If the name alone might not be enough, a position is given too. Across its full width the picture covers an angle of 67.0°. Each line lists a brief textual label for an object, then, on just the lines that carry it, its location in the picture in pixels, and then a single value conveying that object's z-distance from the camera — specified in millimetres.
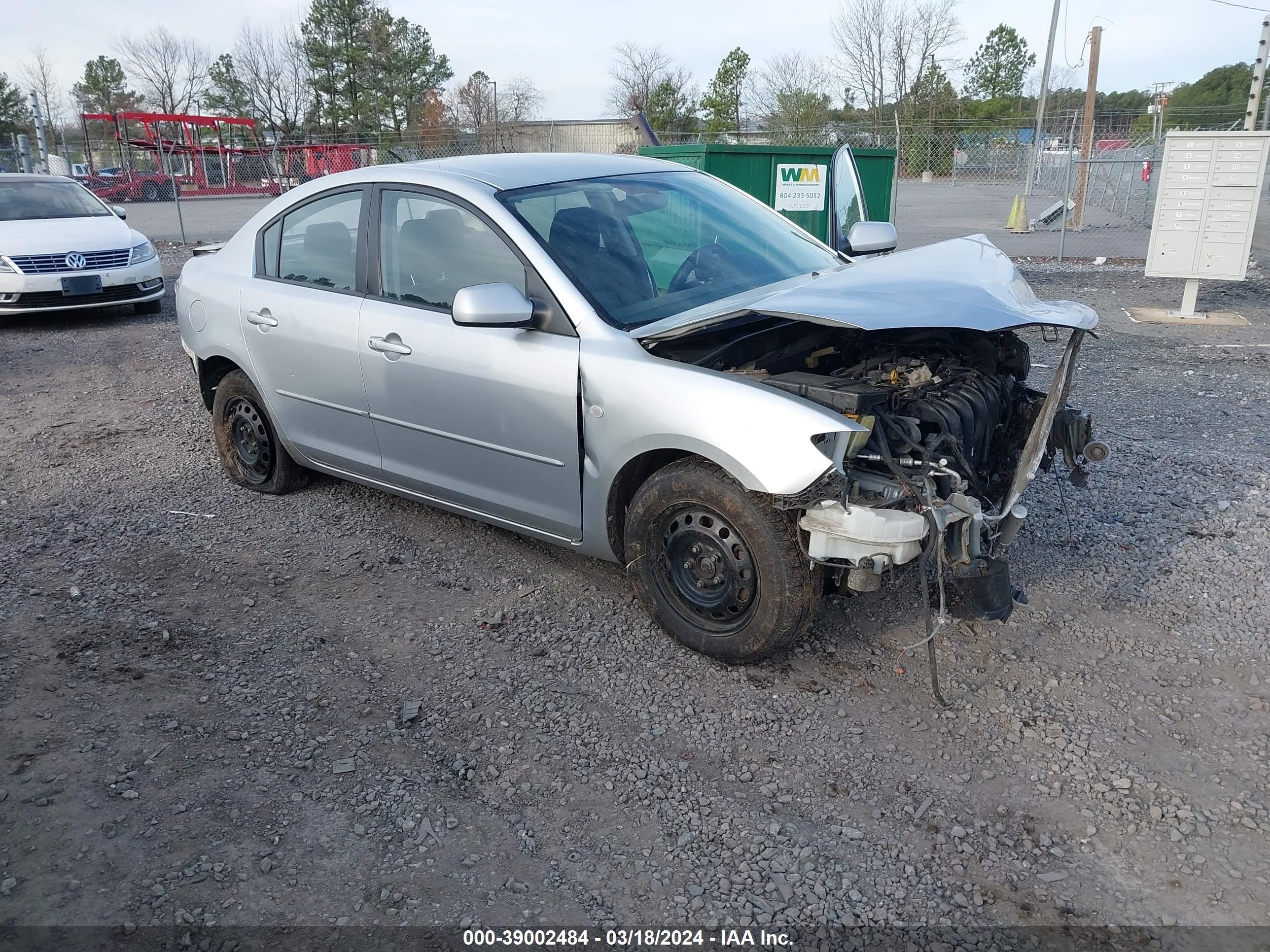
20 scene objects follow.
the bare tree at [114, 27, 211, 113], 56219
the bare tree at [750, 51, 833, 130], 39375
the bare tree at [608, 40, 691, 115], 50625
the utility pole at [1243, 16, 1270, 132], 16734
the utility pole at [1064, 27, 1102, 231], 18047
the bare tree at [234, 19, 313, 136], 53000
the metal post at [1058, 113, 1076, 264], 13762
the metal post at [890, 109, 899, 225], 12711
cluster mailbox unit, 9727
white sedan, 9883
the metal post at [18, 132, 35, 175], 19188
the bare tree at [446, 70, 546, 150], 50562
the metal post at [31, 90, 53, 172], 18141
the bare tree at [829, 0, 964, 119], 44438
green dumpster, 9734
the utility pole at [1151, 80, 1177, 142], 27016
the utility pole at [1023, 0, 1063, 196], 19141
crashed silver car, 3213
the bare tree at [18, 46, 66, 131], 51794
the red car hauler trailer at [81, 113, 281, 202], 29266
